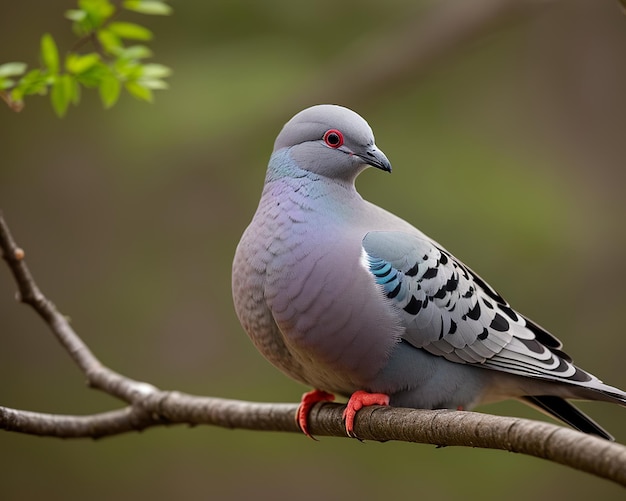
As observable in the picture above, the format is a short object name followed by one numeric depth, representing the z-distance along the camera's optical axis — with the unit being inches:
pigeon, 137.1
